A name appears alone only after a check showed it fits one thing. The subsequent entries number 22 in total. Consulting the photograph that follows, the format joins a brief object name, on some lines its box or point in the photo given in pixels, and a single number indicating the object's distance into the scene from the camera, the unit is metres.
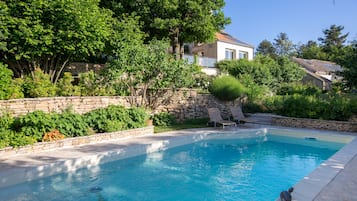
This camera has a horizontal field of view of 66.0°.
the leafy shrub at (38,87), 10.53
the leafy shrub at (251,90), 18.47
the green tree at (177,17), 18.33
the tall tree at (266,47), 75.69
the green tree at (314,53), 54.15
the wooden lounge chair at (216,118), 13.99
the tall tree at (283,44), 71.44
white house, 27.16
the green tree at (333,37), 61.22
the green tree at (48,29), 11.32
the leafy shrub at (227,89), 16.95
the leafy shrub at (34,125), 8.48
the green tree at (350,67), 14.78
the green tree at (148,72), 12.79
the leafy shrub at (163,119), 14.12
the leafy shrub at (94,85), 12.32
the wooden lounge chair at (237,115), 15.10
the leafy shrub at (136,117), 11.64
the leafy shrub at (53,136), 8.69
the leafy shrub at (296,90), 20.24
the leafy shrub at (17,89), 9.80
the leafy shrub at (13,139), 7.88
